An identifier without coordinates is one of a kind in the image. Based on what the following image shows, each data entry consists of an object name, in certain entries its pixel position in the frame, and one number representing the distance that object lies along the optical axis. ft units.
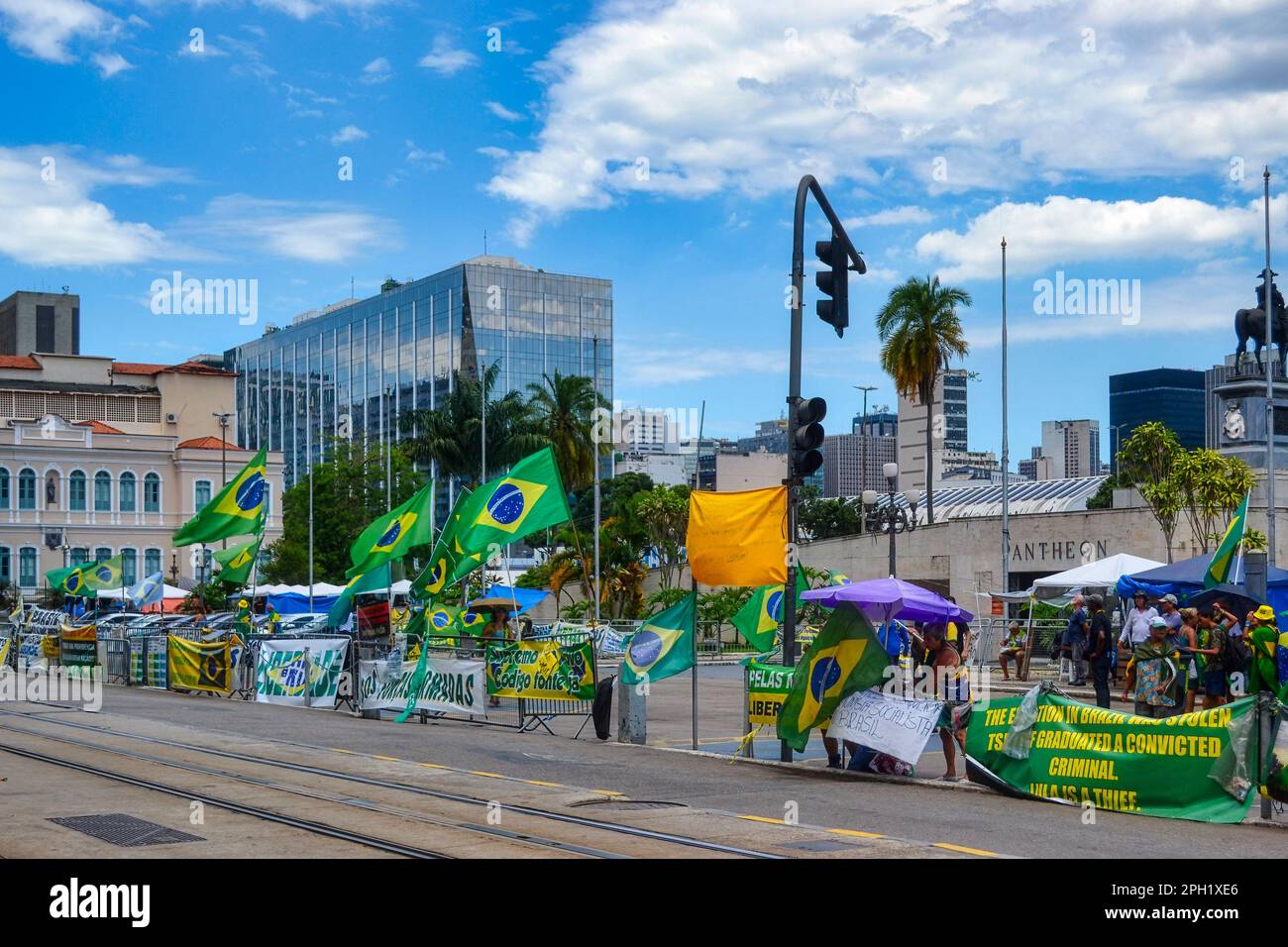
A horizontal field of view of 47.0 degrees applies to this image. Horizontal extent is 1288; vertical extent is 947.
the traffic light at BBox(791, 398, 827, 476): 57.31
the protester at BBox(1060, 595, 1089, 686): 79.77
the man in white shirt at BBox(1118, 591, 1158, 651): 71.27
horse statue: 150.30
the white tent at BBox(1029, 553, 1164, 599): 105.91
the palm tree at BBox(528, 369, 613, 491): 227.40
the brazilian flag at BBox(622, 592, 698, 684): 63.77
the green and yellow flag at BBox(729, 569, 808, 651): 87.20
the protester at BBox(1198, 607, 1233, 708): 59.36
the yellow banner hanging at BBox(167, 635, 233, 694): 98.73
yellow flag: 58.34
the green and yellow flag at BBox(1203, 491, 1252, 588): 73.31
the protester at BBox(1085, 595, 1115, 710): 67.92
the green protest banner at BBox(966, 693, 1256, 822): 42.27
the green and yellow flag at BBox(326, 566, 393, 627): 89.25
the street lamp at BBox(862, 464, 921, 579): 123.03
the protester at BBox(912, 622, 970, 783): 50.98
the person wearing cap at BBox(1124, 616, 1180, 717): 62.13
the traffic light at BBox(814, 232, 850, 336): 55.77
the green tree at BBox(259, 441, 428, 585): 278.87
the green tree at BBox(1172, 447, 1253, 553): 141.38
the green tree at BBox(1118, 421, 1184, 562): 149.18
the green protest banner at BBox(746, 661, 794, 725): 58.44
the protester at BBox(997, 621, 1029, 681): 105.55
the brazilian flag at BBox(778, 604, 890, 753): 53.31
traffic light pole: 57.82
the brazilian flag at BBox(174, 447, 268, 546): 96.63
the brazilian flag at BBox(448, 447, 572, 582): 74.38
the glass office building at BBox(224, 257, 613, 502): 471.62
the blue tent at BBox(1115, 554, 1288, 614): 85.10
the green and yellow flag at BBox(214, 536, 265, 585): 100.63
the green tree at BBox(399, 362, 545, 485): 238.07
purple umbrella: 56.29
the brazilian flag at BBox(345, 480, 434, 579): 85.56
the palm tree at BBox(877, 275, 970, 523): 205.57
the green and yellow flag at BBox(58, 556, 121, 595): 148.66
